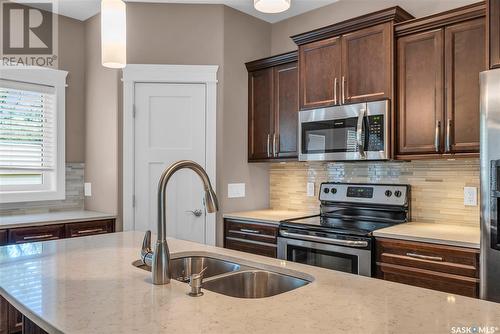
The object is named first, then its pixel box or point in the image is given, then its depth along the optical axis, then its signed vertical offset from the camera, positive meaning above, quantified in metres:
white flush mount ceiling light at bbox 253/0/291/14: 1.65 +0.70
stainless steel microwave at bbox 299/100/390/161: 2.78 +0.26
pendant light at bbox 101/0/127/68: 1.61 +0.57
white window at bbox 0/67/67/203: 3.43 +0.30
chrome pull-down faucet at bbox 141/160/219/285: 1.33 -0.18
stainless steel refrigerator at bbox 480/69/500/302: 1.97 -0.10
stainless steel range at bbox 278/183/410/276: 2.57 -0.43
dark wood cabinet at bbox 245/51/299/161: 3.48 +0.55
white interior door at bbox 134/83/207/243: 3.51 +0.16
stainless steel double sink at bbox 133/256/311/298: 1.50 -0.46
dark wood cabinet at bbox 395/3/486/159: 2.45 +0.57
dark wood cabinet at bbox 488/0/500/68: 2.11 +0.74
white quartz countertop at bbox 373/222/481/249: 2.21 -0.42
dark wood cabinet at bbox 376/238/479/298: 2.15 -0.58
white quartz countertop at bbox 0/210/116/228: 2.99 -0.43
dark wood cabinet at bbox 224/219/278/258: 3.13 -0.60
